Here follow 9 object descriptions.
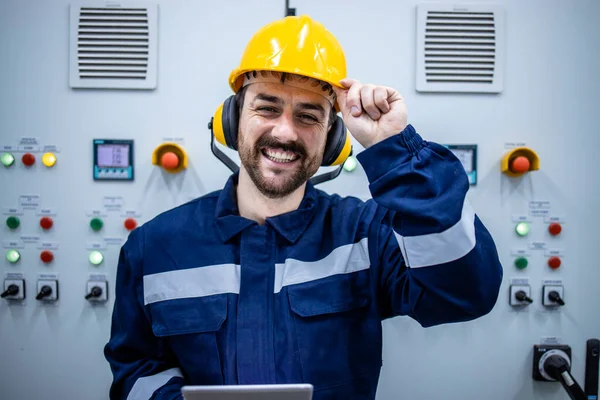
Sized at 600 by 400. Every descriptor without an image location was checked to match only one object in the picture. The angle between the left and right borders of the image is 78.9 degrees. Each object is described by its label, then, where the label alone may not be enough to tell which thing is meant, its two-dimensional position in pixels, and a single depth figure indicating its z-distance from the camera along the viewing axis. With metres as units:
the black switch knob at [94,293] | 1.28
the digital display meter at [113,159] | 1.29
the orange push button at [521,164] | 1.23
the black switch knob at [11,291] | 1.28
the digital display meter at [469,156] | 1.30
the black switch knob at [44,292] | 1.28
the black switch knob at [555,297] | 1.28
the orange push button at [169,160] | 1.23
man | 0.89
